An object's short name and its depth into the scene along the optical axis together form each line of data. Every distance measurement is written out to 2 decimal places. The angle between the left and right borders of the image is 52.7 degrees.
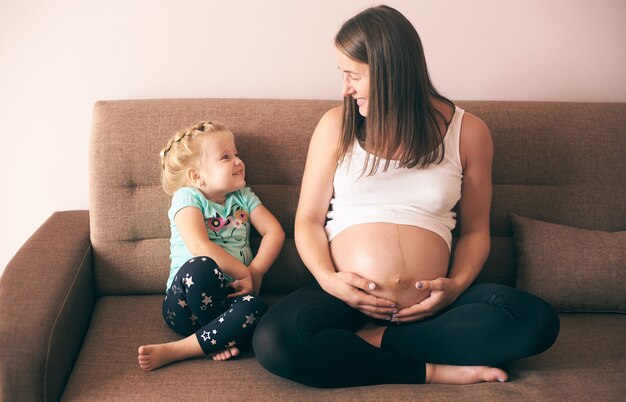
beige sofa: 1.55
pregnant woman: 1.52
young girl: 1.63
